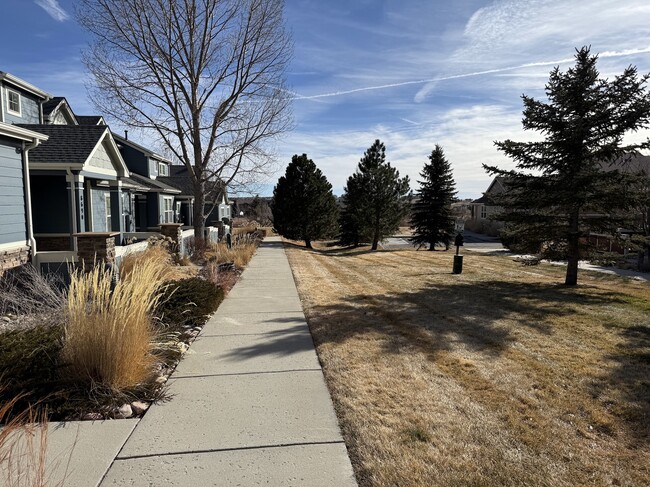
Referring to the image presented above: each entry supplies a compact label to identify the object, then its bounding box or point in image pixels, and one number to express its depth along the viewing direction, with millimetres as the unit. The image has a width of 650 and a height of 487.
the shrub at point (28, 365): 3730
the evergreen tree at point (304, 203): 25047
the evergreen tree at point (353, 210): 25531
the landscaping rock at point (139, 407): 3738
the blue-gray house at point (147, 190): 23031
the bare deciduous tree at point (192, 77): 14961
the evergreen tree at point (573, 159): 9375
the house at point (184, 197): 30031
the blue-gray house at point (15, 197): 8797
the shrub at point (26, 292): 5409
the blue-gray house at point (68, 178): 12039
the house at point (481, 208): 45625
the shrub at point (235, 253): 14242
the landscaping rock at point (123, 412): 3662
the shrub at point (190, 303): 6391
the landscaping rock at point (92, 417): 3580
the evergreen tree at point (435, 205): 27594
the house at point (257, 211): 56094
